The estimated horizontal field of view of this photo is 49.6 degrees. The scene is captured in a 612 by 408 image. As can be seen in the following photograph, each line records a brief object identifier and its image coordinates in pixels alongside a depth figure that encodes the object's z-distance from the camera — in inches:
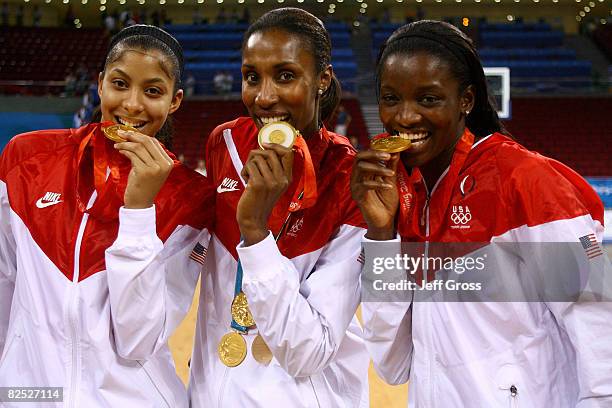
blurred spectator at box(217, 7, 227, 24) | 796.0
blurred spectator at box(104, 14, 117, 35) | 740.0
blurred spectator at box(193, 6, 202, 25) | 805.1
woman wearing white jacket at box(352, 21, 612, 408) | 53.1
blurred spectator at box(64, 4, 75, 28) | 797.6
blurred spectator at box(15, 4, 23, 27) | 775.1
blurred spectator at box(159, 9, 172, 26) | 763.4
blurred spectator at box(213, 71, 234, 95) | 597.0
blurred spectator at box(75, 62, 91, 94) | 560.4
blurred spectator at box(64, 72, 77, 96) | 559.5
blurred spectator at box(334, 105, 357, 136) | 478.0
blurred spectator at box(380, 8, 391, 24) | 782.5
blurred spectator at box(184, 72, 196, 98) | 598.9
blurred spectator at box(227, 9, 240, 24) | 789.2
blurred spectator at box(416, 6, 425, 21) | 751.4
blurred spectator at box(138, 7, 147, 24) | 751.1
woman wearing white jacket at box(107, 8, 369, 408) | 57.6
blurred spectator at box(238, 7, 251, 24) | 767.5
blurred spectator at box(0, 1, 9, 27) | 764.6
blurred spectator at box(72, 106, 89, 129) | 477.1
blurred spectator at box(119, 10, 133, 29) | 695.4
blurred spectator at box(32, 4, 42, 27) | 787.4
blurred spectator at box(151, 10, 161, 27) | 721.8
